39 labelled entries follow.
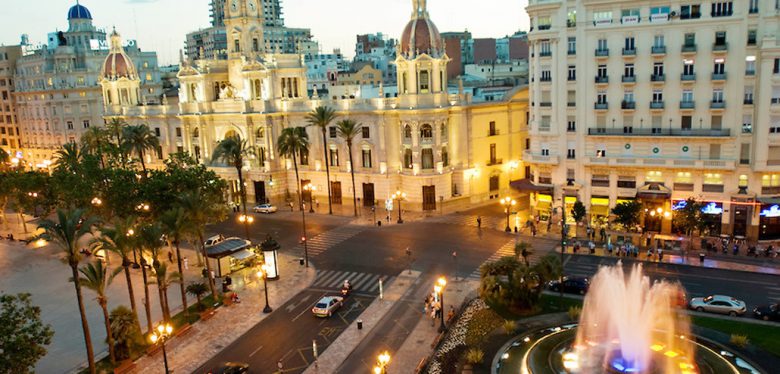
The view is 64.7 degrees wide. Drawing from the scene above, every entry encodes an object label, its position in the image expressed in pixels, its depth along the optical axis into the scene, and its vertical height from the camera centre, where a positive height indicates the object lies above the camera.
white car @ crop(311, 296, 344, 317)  45.22 -13.22
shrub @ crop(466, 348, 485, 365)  35.44 -13.65
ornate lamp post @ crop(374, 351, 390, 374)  33.56 -12.99
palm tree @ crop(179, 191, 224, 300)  47.86 -6.09
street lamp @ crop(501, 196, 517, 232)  67.19 -9.23
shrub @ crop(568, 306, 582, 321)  41.41 -13.36
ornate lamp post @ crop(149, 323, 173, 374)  35.75 -11.76
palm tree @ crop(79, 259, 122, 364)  36.66 -8.26
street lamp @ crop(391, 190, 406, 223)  75.37 -9.20
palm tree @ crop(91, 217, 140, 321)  39.47 -6.58
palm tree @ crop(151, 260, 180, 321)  41.86 -10.26
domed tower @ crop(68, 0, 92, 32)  127.31 +24.99
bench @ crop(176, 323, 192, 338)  43.56 -13.83
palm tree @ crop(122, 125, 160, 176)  81.38 -0.19
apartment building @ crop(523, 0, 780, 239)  58.12 +0.05
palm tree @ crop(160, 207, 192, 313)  44.59 -6.33
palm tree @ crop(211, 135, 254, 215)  70.25 -2.20
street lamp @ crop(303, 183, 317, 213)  84.41 -8.37
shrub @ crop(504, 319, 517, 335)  39.81 -13.51
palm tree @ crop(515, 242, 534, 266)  45.78 -9.89
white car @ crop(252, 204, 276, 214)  82.88 -10.45
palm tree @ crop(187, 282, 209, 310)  47.34 -11.94
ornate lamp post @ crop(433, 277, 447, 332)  40.28 -11.12
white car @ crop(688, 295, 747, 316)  42.41 -13.81
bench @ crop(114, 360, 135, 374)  38.22 -14.30
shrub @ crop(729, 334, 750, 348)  36.19 -13.81
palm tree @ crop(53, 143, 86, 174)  64.06 -1.90
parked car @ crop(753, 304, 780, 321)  41.09 -13.96
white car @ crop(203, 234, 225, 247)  63.96 -11.18
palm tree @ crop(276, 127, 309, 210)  76.88 -1.59
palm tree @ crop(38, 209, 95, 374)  34.97 -5.19
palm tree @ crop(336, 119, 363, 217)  76.25 -0.53
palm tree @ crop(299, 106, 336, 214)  75.88 +1.20
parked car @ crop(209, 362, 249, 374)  36.38 -13.96
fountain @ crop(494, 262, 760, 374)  33.91 -13.76
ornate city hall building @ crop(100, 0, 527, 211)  76.62 +0.15
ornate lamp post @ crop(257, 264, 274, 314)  45.78 -11.38
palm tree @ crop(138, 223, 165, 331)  41.31 -6.86
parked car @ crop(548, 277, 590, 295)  47.59 -13.27
